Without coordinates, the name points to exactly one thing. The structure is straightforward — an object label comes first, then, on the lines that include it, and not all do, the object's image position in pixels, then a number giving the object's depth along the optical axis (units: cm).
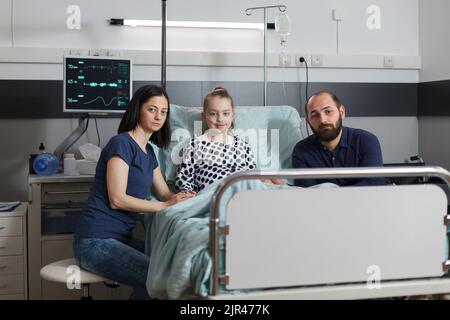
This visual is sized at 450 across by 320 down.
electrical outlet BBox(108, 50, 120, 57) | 412
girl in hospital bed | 328
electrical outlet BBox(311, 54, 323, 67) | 444
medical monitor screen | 366
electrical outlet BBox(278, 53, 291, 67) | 439
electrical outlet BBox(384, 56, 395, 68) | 457
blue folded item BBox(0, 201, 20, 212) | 341
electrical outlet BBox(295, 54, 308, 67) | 443
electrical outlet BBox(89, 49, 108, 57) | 411
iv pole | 412
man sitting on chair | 325
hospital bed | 212
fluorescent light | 416
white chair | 270
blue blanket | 214
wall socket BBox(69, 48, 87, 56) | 407
